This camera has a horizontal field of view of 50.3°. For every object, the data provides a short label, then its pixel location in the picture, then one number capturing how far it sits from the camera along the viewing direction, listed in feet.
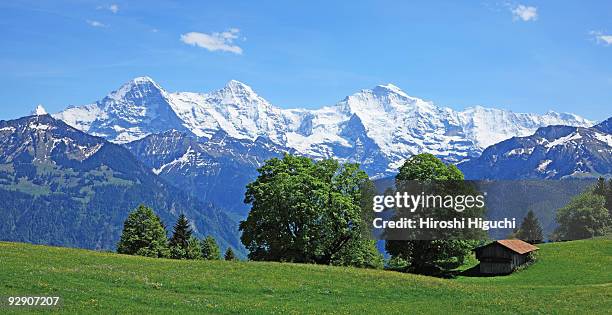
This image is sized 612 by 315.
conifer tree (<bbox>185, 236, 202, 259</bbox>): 447.42
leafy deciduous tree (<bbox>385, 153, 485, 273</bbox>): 252.42
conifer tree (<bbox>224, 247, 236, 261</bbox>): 496.88
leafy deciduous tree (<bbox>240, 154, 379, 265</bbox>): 237.66
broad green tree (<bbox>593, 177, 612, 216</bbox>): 478.59
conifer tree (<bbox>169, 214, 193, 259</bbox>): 454.48
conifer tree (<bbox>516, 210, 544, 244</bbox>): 484.74
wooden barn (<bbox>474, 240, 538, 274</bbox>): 266.98
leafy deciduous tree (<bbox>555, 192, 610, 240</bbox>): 457.27
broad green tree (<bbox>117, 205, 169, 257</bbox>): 393.09
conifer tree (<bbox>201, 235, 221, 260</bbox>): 510.74
